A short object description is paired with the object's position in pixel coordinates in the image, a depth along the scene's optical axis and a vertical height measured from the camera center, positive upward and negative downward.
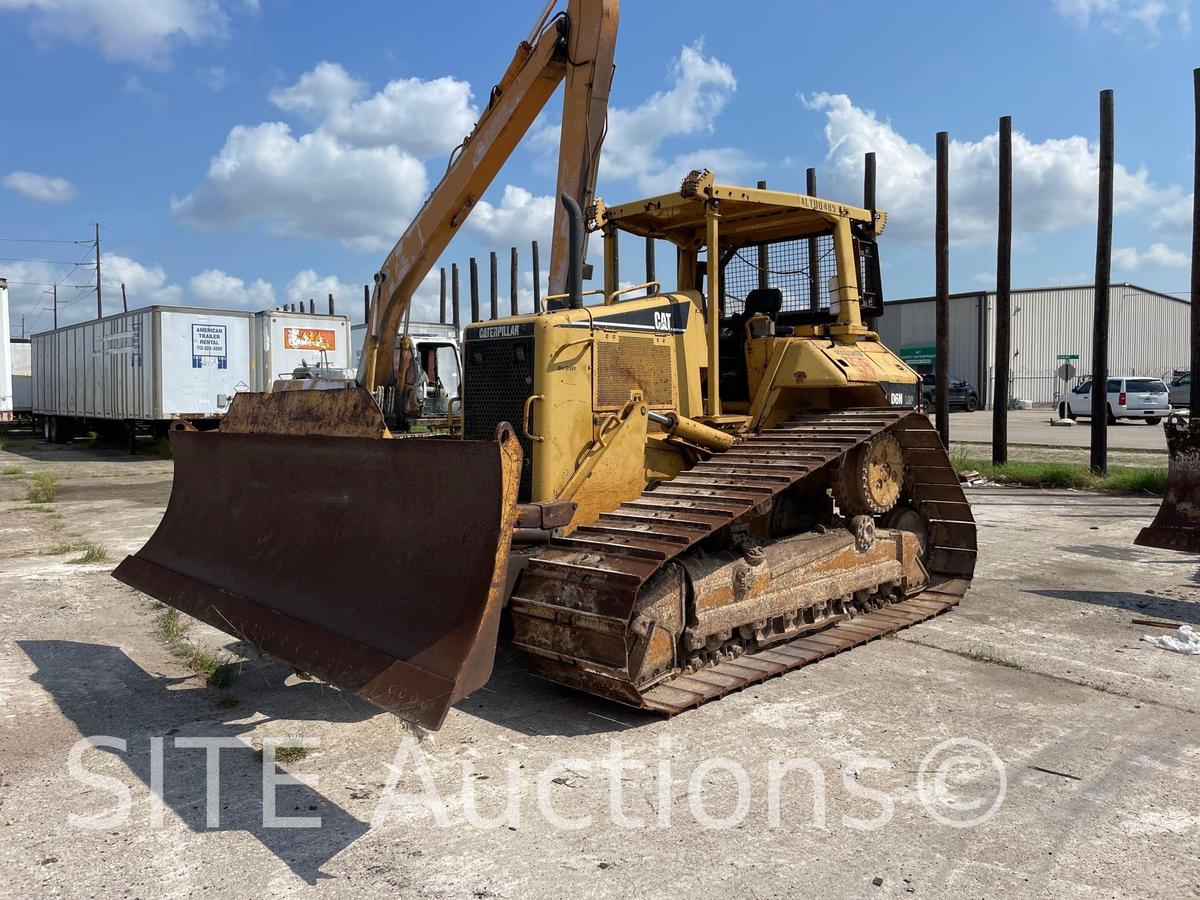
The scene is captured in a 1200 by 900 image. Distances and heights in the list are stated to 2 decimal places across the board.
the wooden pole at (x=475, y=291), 34.56 +4.38
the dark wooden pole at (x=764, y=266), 6.99 +1.07
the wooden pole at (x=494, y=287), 33.88 +4.42
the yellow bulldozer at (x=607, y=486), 4.14 -0.41
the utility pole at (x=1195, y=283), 12.36 +1.71
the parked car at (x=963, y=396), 39.44 +0.63
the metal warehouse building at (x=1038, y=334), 45.16 +3.87
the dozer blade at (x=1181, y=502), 7.36 -0.71
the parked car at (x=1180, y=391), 32.91 +0.70
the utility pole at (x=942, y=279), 15.38 +2.16
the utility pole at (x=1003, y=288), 14.73 +1.98
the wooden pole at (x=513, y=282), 32.41 +4.46
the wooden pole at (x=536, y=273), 30.84 +4.69
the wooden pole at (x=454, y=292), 36.14 +4.56
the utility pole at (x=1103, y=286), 13.66 +1.81
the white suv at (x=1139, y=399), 28.55 +0.35
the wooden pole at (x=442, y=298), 37.47 +4.49
